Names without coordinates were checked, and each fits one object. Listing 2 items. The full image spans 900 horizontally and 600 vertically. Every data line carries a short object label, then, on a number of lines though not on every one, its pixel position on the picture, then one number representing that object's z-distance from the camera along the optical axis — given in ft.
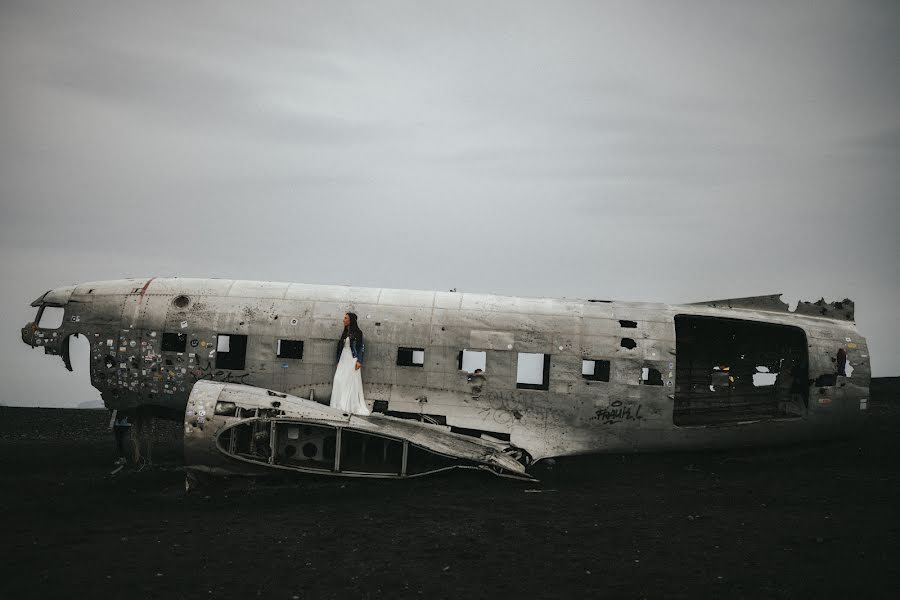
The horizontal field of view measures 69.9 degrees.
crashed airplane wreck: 62.08
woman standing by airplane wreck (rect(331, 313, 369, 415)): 60.34
